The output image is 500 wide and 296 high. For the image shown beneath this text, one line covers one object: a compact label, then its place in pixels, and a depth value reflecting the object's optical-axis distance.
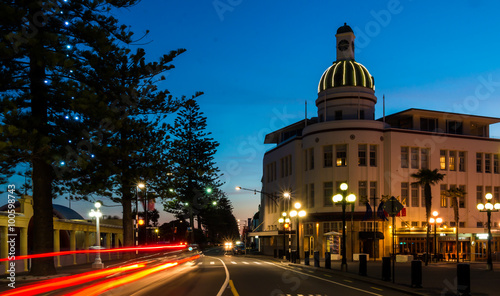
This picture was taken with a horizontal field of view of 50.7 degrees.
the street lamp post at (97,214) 30.78
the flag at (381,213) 51.07
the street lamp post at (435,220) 51.16
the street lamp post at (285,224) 49.63
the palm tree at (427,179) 47.90
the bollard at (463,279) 16.50
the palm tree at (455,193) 52.34
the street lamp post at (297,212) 42.44
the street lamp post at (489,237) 32.43
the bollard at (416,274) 19.42
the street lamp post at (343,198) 30.92
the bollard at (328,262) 33.50
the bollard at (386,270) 23.11
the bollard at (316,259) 35.80
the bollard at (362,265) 26.81
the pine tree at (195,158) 82.00
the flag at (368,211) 53.22
